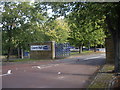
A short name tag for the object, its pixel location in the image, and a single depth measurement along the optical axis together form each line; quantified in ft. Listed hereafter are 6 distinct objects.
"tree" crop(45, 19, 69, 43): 101.21
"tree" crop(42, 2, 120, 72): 31.81
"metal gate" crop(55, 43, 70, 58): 91.66
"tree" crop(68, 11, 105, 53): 116.18
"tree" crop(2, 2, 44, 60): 72.08
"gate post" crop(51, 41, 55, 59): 86.07
